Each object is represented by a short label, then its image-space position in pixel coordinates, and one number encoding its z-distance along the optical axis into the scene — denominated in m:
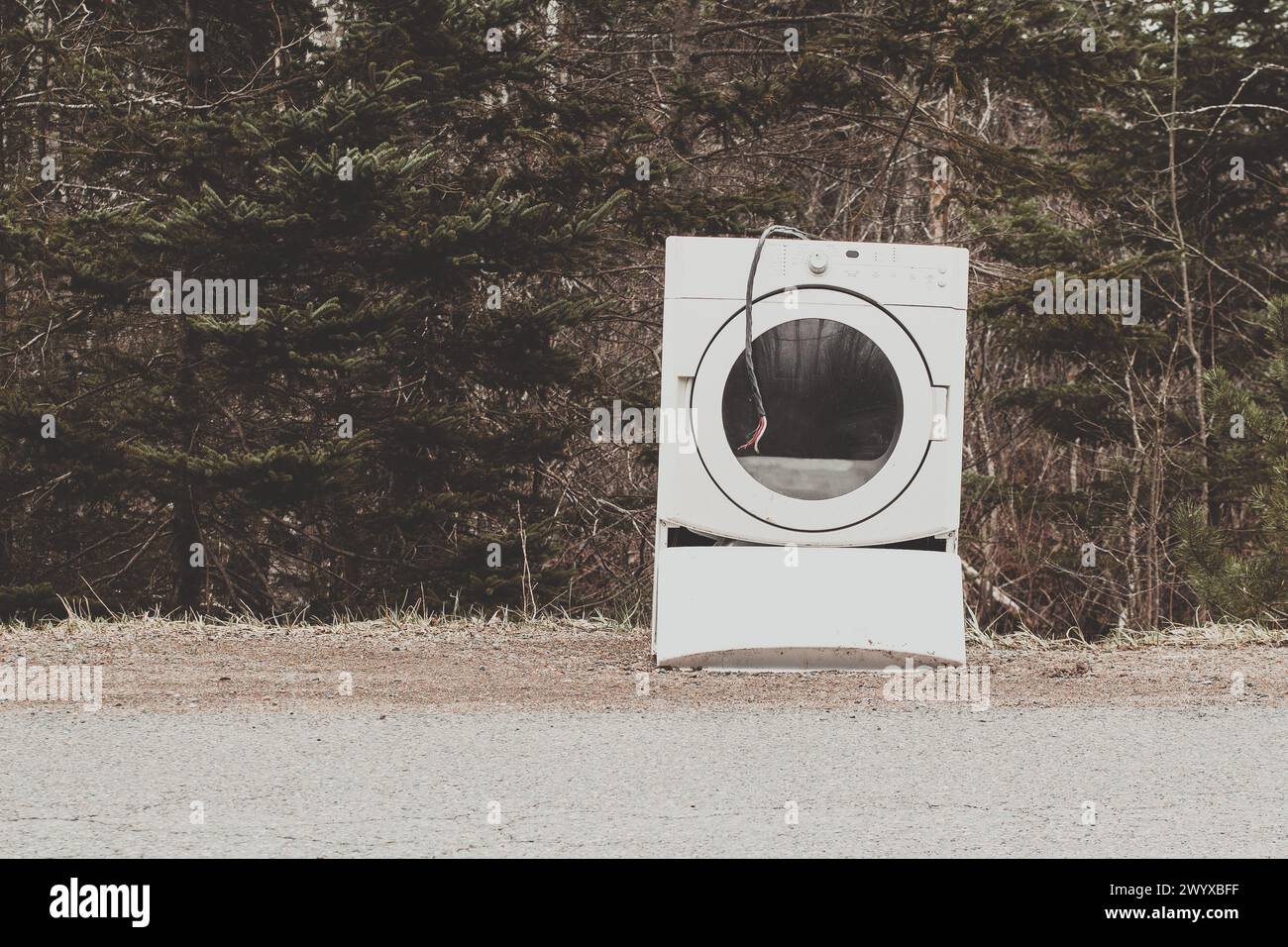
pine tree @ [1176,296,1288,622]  7.57
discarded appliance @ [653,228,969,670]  5.25
